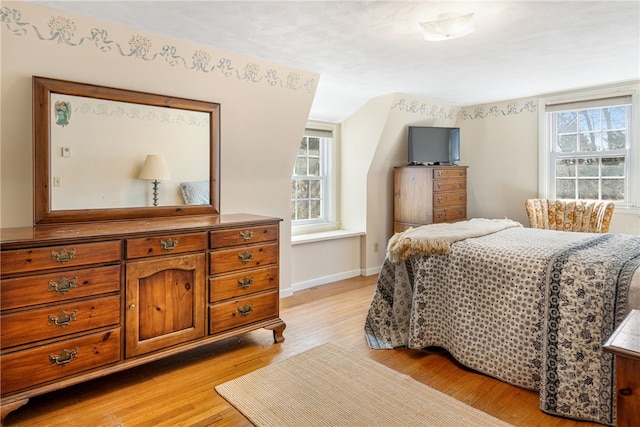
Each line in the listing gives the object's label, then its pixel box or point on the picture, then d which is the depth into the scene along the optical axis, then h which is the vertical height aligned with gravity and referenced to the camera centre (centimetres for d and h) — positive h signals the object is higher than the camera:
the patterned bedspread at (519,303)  188 -54
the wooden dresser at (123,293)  182 -47
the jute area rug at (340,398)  186 -99
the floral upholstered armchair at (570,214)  375 -8
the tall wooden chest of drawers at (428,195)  439 +13
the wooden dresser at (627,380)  110 -49
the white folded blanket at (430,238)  253 -21
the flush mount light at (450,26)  219 +103
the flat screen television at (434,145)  457 +73
